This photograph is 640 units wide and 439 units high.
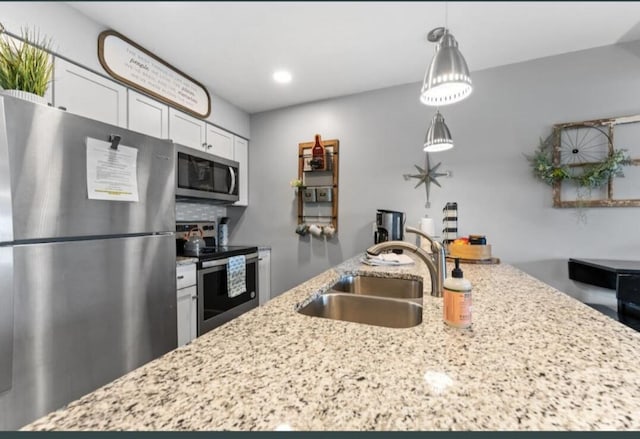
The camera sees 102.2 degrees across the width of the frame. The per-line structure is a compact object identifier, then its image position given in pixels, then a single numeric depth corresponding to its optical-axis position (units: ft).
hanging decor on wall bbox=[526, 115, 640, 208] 5.65
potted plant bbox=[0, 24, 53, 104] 3.34
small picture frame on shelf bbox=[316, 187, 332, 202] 8.16
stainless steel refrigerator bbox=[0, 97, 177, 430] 2.95
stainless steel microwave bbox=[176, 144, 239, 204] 6.22
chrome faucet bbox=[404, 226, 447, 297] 3.14
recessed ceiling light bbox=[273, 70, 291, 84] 6.65
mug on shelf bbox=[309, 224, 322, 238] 8.14
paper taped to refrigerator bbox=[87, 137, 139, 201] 3.68
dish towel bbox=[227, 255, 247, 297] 6.64
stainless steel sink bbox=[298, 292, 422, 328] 3.01
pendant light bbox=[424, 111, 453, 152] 5.09
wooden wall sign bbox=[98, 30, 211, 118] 5.11
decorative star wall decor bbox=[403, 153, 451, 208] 7.12
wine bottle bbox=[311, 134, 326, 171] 8.08
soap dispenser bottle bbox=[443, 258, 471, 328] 2.13
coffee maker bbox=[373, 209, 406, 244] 6.65
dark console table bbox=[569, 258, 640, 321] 4.62
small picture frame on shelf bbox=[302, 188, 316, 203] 8.30
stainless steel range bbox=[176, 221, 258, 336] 5.98
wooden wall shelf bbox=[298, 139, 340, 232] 8.20
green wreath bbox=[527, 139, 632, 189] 5.60
